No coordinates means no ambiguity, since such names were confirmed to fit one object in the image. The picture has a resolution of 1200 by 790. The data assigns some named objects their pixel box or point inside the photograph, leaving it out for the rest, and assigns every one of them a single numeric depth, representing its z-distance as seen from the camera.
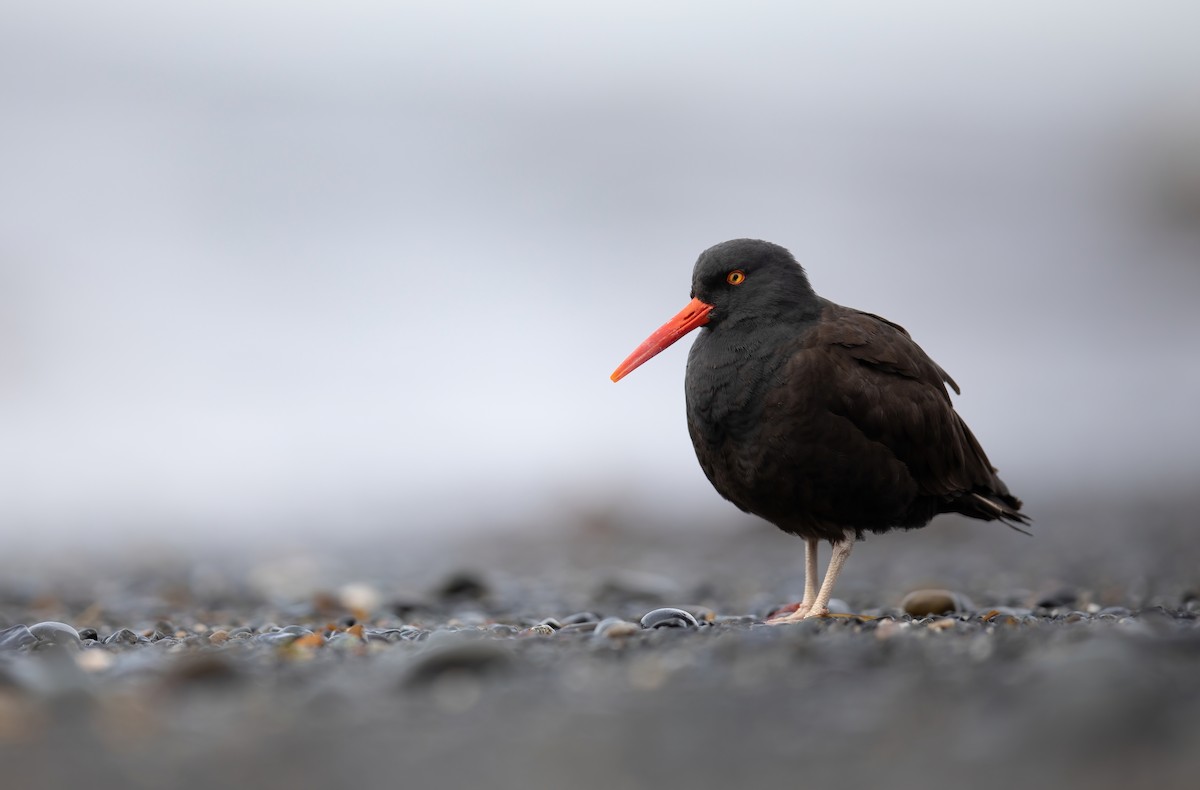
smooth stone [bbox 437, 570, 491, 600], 11.95
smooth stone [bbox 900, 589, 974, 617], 9.77
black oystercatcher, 9.12
